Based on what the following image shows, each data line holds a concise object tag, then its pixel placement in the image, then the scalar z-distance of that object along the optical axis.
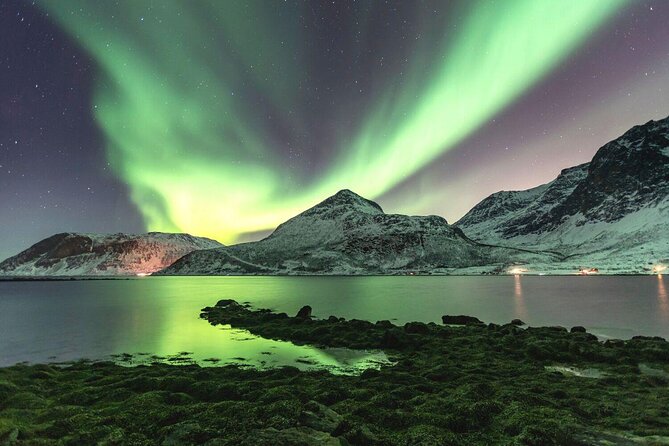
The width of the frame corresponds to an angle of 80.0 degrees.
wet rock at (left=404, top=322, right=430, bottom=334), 34.78
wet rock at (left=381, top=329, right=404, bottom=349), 30.31
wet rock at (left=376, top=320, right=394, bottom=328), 38.60
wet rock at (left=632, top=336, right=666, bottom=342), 30.12
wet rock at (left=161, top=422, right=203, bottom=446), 11.76
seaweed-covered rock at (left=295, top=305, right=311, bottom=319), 47.98
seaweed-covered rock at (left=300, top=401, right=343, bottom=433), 12.45
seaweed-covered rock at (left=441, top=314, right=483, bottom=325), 43.97
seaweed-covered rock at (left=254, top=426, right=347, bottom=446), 10.80
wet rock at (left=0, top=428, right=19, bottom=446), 11.53
